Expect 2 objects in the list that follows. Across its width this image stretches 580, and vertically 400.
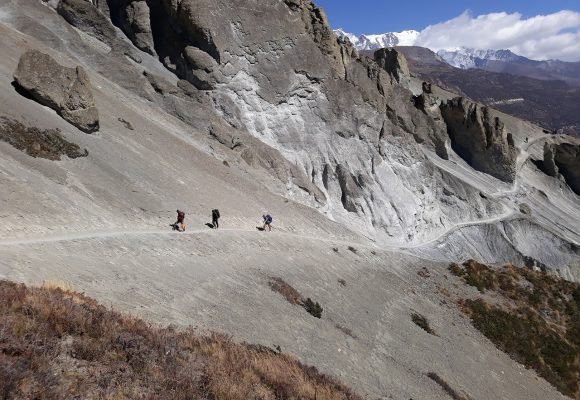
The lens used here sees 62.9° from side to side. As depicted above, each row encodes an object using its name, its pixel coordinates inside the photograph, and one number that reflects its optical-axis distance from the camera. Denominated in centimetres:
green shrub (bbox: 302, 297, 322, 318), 2433
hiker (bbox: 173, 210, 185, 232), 2752
